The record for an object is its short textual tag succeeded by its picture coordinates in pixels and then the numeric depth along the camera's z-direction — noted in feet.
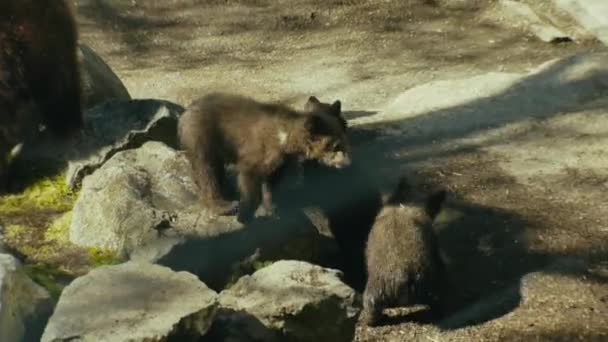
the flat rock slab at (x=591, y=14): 65.10
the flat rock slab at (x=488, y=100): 50.65
